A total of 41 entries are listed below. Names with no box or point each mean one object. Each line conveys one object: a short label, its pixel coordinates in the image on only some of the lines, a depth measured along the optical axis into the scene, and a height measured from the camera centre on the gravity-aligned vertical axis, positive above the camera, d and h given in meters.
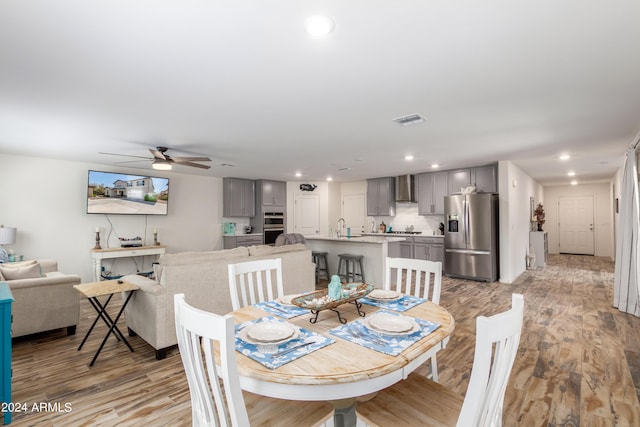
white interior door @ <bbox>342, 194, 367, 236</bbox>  9.02 +0.17
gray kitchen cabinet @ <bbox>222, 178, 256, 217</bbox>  7.68 +0.53
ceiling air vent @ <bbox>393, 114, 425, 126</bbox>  3.20 +1.05
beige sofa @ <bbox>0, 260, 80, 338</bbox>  3.17 -0.87
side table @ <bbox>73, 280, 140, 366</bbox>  2.70 -0.64
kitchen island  5.36 -0.61
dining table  1.10 -0.55
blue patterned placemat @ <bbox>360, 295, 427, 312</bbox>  1.82 -0.53
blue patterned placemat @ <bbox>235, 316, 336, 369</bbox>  1.19 -0.55
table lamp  4.49 -0.24
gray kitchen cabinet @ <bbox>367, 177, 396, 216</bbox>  8.07 +0.56
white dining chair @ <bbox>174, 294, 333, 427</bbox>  0.97 -0.59
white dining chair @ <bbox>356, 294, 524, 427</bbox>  0.93 -0.68
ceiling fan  4.17 +0.81
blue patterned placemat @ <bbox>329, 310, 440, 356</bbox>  1.29 -0.54
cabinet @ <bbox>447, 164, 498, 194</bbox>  6.26 +0.82
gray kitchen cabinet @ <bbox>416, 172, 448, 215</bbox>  7.06 +0.60
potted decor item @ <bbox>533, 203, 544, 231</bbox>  8.19 +0.05
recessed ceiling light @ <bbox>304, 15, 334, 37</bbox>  1.63 +1.05
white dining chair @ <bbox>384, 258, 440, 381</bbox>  2.04 -0.40
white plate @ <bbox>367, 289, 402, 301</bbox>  1.96 -0.51
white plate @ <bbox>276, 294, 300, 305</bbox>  1.92 -0.52
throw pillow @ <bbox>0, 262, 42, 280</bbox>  3.32 -0.58
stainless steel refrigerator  5.93 -0.37
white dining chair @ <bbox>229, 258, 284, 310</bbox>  2.11 -0.40
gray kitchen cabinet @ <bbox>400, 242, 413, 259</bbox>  7.31 -0.75
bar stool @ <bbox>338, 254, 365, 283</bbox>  5.51 -0.90
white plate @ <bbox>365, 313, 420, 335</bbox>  1.42 -0.52
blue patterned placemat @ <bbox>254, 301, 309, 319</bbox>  1.73 -0.54
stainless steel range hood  7.67 +0.71
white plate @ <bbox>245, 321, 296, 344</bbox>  1.32 -0.52
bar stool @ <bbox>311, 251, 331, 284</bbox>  6.21 -0.93
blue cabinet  2.02 -0.85
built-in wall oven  8.05 -0.21
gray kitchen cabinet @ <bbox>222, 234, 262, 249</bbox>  7.57 -0.56
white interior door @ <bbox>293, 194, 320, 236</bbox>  8.80 +0.11
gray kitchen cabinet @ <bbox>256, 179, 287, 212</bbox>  8.02 +0.64
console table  5.50 -0.64
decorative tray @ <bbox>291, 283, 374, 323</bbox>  1.63 -0.46
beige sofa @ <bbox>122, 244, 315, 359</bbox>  2.87 -0.71
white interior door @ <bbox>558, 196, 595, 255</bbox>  9.54 -0.26
